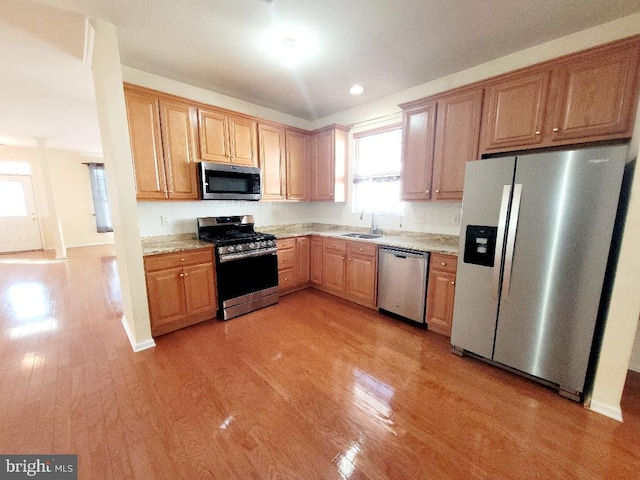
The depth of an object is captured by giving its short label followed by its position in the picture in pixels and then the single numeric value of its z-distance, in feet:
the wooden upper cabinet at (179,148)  8.78
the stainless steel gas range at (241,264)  9.61
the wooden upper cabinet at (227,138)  9.66
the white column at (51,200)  18.03
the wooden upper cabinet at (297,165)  12.62
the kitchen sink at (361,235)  11.66
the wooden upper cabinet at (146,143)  8.08
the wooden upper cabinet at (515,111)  6.86
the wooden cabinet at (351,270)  10.39
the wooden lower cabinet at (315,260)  12.43
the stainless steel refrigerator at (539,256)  5.33
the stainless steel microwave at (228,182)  9.54
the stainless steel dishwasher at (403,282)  8.86
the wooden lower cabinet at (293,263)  11.74
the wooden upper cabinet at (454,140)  7.97
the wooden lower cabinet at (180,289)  8.16
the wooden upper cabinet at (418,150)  8.96
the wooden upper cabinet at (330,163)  12.41
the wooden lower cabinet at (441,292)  8.13
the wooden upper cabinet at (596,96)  5.82
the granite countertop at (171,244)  8.21
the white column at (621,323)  5.00
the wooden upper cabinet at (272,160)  11.51
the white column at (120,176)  6.53
